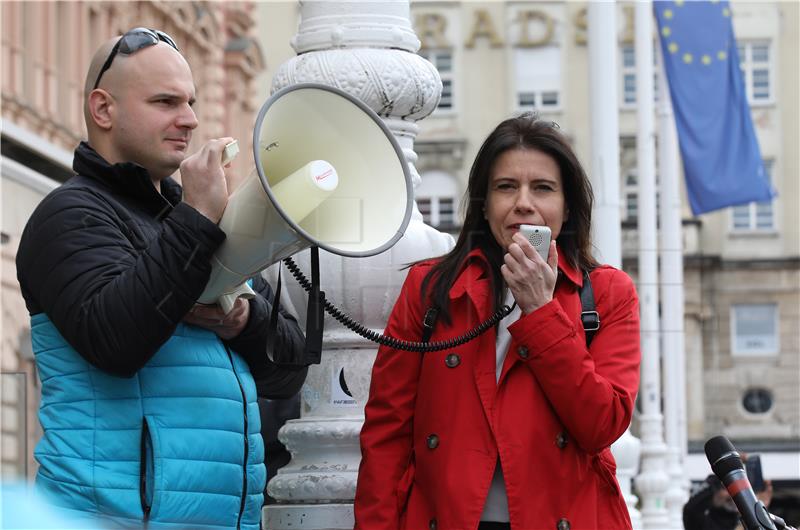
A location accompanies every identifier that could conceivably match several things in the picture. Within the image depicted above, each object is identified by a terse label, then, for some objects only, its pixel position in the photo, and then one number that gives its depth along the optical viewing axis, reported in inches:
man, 264.7
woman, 292.0
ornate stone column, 375.9
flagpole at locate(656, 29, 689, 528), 1573.6
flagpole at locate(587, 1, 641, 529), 960.3
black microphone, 273.4
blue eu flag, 1550.2
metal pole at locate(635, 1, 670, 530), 1317.7
